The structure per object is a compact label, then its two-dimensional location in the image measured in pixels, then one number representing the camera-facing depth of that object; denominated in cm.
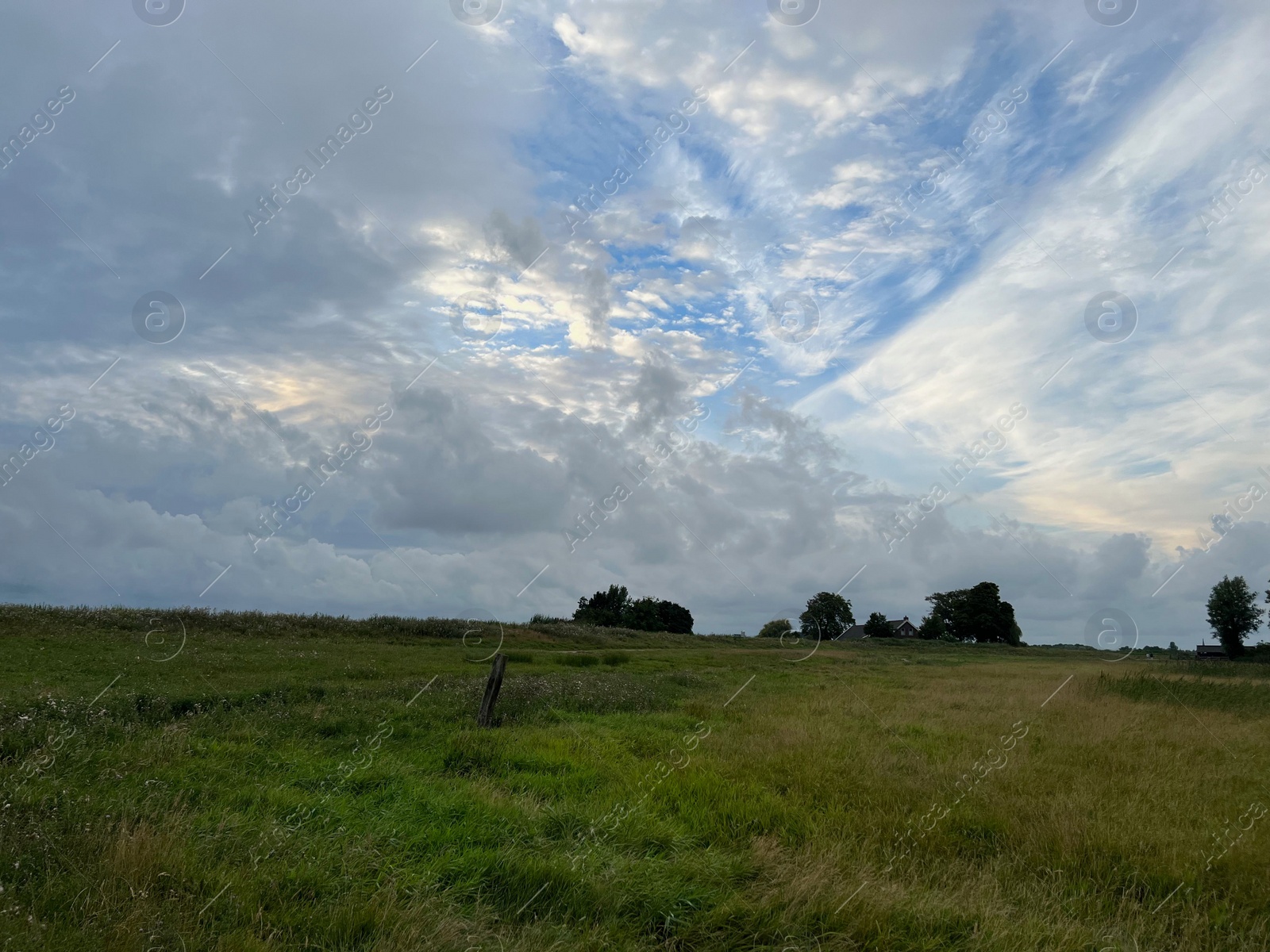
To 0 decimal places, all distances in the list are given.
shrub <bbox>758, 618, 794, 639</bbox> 9400
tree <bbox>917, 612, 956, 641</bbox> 11300
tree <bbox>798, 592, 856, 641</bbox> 10725
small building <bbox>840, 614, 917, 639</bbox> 13100
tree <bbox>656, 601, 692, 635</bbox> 10950
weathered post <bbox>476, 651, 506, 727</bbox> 1606
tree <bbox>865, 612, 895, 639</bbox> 12038
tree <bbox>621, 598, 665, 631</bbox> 10212
